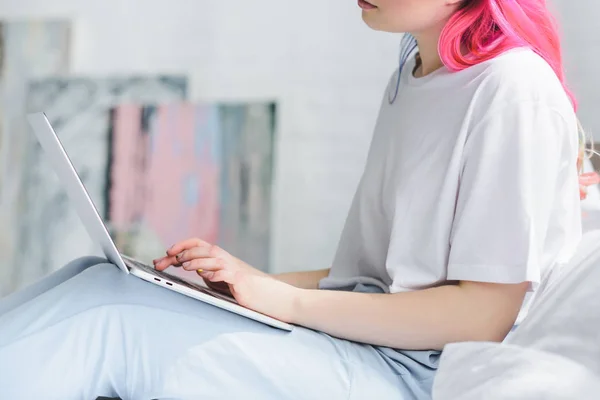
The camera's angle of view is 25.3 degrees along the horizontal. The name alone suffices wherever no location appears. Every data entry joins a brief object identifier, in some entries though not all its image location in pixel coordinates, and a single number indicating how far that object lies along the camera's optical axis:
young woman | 1.61
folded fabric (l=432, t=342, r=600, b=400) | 1.43
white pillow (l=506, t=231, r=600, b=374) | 1.50
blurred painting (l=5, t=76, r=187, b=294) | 3.50
